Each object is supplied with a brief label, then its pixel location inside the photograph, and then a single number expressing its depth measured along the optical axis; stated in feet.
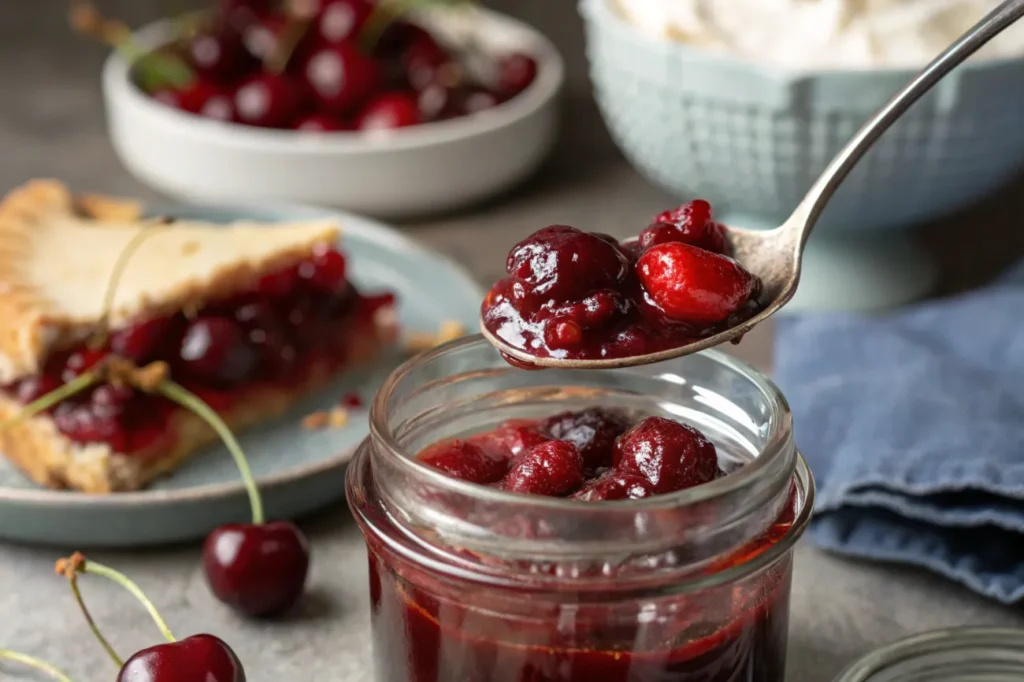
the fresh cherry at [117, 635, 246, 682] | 1.87
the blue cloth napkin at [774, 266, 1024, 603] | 2.16
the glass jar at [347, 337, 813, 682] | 1.63
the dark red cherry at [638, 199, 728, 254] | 1.94
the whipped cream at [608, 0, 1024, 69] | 2.40
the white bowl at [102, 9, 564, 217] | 2.71
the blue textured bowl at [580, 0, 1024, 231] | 2.39
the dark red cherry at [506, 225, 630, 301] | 1.84
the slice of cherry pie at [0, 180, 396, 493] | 2.30
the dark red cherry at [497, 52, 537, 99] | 2.88
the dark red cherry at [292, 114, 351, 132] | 2.76
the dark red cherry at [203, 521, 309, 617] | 2.13
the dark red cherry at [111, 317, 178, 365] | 2.35
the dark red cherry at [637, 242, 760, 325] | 1.83
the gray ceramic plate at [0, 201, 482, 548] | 2.18
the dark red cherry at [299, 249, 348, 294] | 2.50
